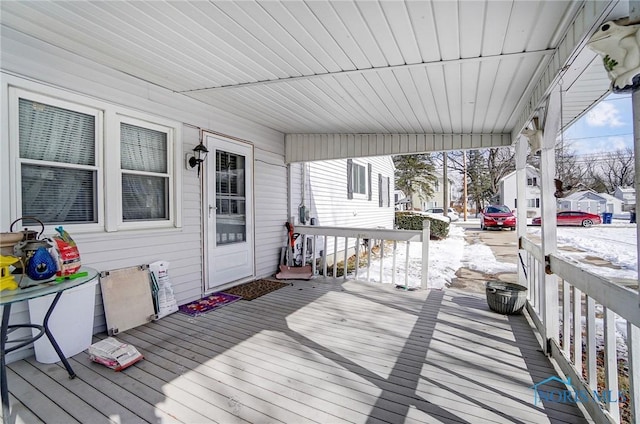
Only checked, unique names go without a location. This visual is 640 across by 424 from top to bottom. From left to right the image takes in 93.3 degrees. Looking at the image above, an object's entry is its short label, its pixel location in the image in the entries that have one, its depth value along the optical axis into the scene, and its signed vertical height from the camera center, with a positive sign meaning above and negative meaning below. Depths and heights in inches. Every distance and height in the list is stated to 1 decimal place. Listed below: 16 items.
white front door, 163.9 +0.3
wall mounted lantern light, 149.7 +28.5
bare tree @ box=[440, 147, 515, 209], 984.3 +134.9
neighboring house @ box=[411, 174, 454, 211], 1171.6 +45.8
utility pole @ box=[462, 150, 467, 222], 869.2 +76.9
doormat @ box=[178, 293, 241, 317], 140.4 -45.7
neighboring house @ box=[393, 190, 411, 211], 749.3 +32.7
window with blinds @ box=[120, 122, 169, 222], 127.6 +17.3
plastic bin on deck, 95.3 -35.2
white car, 877.5 -11.3
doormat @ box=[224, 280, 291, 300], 165.8 -45.4
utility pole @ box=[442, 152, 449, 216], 799.3 +59.7
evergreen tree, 708.0 +84.7
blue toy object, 72.9 -12.6
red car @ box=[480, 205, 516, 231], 604.7 -18.8
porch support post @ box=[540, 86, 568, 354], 101.1 -3.7
